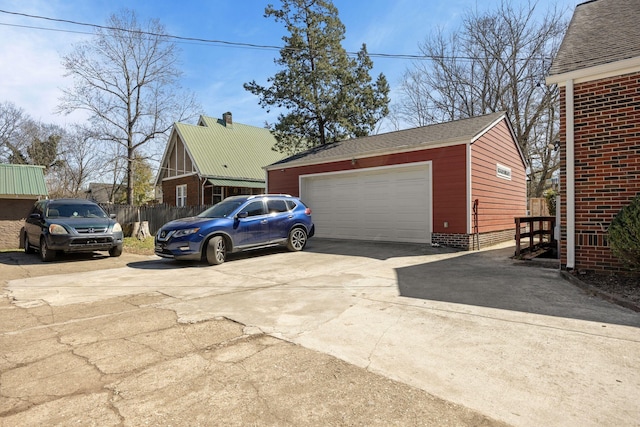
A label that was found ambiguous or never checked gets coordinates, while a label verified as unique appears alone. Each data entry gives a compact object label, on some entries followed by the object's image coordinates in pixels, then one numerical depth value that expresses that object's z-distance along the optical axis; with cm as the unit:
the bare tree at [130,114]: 2048
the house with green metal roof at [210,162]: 2195
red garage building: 1062
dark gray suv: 880
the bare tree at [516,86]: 2319
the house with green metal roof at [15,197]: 1252
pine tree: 1934
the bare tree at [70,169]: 3381
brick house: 610
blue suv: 805
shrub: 516
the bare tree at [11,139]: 3059
